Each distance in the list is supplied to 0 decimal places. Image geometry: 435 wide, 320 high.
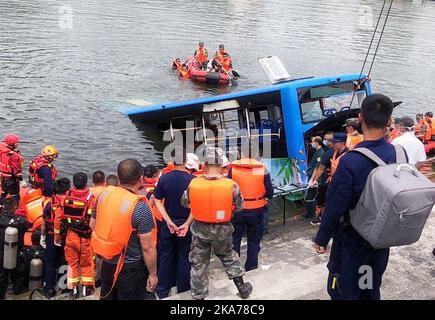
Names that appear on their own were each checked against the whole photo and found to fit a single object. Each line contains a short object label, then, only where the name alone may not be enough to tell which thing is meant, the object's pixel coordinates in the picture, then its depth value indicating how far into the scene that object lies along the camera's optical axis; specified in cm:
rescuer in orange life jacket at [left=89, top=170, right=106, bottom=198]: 688
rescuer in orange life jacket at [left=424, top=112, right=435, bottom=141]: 1427
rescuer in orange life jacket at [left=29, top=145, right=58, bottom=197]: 799
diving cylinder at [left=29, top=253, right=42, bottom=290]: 686
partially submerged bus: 988
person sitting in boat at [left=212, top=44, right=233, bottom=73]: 2222
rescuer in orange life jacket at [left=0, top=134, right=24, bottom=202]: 934
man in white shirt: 670
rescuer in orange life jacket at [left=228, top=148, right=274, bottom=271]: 601
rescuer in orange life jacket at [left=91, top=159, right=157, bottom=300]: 410
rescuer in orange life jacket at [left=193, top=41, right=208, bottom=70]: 2312
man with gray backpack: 323
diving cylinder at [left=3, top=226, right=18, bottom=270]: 630
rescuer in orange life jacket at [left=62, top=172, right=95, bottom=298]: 608
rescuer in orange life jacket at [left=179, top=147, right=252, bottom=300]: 466
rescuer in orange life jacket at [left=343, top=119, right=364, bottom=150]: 752
